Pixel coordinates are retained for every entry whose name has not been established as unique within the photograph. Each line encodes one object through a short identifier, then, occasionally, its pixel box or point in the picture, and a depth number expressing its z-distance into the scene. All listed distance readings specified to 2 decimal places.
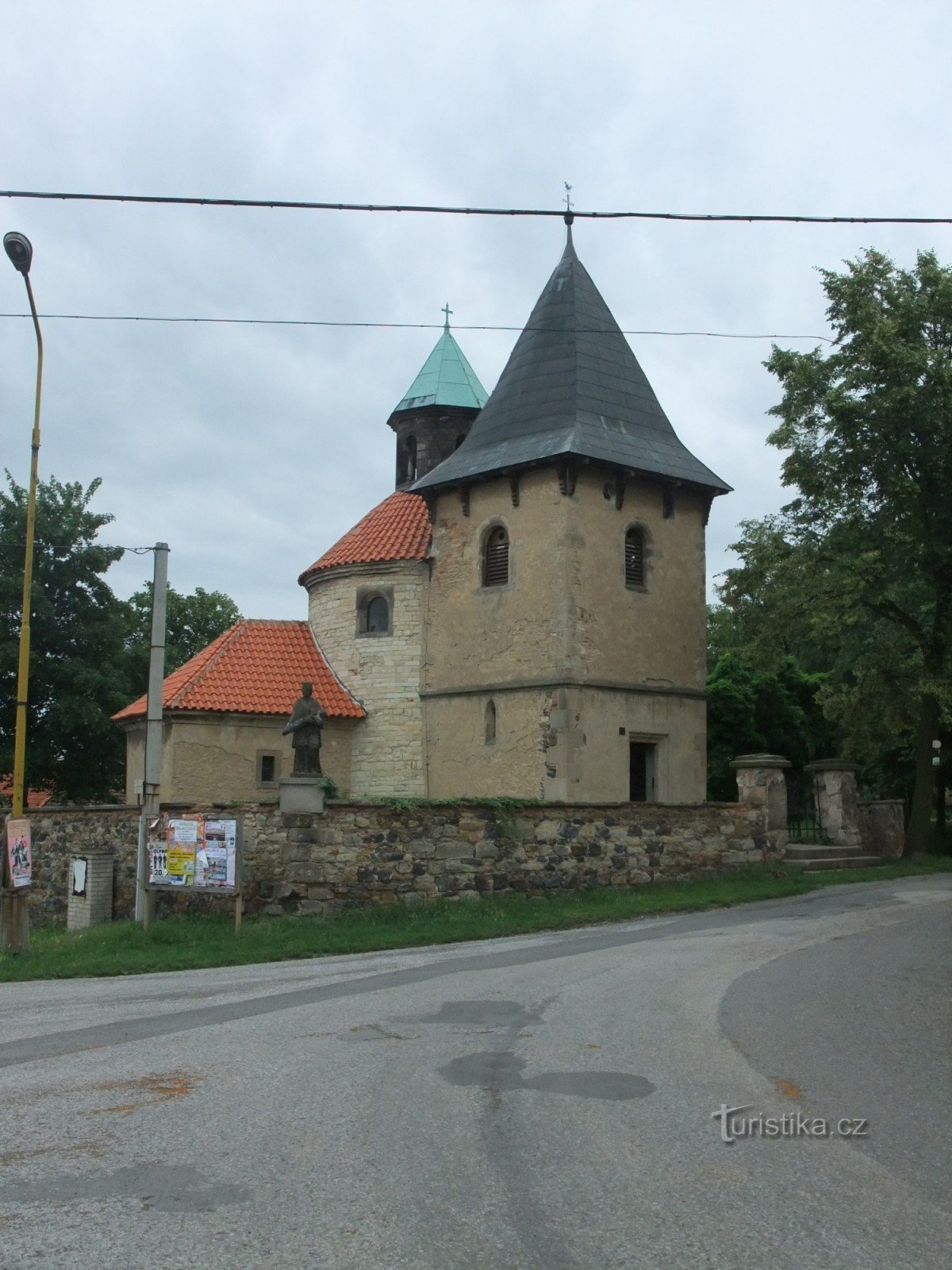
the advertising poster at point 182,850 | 17.72
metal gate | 25.52
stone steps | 23.75
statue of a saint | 21.02
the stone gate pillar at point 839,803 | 25.56
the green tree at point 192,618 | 55.66
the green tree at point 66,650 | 36.34
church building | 24.70
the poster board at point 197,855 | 17.38
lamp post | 16.05
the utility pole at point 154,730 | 17.89
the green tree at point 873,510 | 25.00
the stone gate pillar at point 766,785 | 22.89
